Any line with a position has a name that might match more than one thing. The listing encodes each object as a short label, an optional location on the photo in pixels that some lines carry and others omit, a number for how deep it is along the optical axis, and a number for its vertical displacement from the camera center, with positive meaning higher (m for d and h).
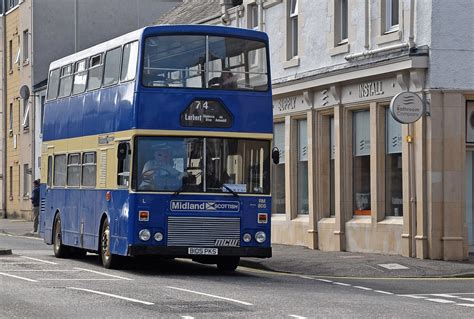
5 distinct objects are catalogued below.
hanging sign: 25.80 +2.45
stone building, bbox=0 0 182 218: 61.53 +9.13
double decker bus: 22.56 +1.51
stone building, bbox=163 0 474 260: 26.75 +2.38
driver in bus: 22.67 +1.02
